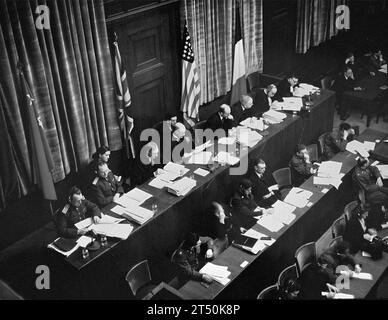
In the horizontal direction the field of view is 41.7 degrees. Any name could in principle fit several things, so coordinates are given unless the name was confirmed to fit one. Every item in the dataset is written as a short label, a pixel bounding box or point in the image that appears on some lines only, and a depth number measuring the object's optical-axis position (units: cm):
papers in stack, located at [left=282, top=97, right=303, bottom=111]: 1001
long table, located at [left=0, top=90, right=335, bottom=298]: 682
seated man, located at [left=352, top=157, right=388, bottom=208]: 864
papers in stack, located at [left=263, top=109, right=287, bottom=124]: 969
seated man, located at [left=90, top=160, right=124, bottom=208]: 768
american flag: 905
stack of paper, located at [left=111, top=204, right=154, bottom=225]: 710
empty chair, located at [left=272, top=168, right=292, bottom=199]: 892
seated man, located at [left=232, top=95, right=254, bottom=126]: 988
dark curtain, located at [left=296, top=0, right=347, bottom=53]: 1191
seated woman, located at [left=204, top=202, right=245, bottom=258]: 749
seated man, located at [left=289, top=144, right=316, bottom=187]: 895
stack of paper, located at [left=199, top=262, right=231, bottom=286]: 642
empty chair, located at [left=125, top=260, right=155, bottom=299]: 665
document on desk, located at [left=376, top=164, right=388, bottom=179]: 896
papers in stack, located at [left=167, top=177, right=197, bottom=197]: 765
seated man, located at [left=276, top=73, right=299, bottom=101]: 1046
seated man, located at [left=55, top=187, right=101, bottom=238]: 689
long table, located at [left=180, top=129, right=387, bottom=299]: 639
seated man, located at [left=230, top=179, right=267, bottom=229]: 789
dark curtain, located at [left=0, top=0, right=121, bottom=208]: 669
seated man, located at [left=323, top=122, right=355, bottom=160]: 944
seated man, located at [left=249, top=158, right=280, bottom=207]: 843
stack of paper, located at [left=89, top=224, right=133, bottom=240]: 681
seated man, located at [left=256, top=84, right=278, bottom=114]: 1016
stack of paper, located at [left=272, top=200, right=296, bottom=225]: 750
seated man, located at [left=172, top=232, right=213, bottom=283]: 695
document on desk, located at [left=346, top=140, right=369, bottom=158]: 923
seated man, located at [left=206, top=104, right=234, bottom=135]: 941
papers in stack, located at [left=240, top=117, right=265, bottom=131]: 940
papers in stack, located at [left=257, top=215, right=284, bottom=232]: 732
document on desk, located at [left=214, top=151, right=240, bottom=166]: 848
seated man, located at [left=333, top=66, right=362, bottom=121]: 1178
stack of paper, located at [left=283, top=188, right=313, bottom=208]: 784
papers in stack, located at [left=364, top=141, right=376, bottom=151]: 938
